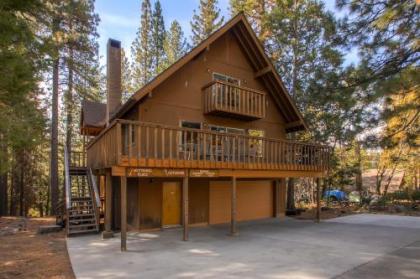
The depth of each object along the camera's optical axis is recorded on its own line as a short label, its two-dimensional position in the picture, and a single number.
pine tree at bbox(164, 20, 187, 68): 30.48
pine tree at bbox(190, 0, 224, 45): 29.42
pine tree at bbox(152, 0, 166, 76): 31.11
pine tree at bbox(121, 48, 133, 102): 32.34
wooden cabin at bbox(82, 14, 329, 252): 10.34
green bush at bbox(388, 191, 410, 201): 21.36
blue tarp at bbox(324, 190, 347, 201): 24.05
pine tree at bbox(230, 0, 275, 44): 22.06
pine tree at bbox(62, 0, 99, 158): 19.19
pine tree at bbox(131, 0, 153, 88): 30.86
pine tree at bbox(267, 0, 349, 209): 19.05
